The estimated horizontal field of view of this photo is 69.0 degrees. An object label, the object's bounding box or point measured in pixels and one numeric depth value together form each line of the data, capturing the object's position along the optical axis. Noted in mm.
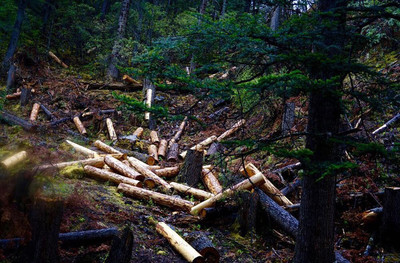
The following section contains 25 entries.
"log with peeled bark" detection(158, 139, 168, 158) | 10834
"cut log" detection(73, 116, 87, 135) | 12367
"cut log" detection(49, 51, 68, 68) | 20203
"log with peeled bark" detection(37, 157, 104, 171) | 8055
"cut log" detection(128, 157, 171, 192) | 7825
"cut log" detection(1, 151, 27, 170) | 3336
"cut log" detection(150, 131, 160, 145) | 12023
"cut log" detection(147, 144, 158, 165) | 9852
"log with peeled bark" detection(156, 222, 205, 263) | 4746
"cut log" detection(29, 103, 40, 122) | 12948
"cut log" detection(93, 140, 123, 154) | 10073
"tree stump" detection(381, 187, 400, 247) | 5145
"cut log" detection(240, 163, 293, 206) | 6671
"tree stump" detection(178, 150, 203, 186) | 8203
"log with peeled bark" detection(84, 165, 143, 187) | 7611
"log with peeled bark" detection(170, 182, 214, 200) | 7270
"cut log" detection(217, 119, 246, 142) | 11453
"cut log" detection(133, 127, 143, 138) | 12525
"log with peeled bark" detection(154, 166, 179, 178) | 8711
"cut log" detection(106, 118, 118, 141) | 11980
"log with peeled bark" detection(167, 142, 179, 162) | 10438
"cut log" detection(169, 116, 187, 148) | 12107
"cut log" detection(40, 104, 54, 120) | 13297
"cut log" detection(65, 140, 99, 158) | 9484
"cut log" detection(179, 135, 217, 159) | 11125
